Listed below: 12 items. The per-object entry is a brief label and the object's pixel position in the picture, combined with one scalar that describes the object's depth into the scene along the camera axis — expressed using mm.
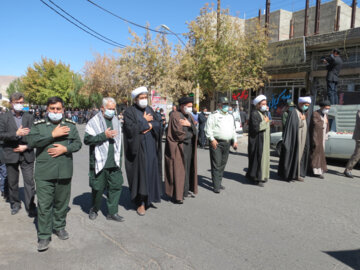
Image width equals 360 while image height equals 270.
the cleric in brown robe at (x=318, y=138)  7402
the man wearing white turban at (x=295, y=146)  6918
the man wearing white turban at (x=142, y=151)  4562
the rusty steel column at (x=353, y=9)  22281
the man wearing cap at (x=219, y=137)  5992
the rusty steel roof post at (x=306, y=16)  23270
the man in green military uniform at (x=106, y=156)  4191
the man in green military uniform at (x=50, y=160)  3492
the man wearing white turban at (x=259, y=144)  6504
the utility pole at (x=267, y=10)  24422
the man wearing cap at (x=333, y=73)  11429
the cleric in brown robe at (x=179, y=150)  5230
